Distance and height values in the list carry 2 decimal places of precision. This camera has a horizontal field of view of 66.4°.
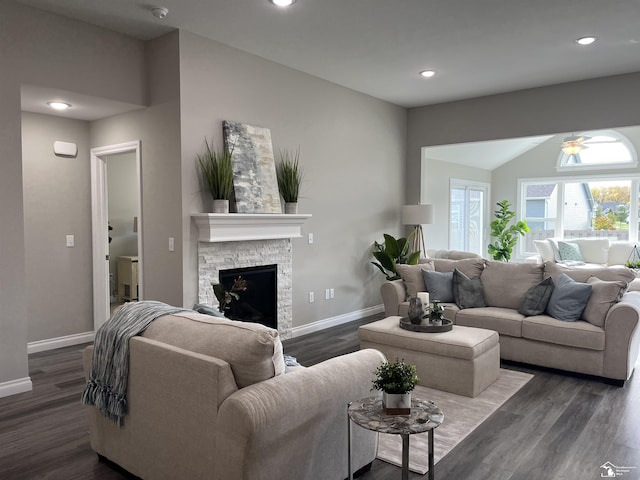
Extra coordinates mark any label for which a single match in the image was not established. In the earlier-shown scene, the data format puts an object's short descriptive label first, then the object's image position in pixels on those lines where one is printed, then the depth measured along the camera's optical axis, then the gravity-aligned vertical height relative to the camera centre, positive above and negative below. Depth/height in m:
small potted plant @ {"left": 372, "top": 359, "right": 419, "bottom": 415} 2.10 -0.74
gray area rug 2.80 -1.36
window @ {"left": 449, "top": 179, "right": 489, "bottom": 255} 9.91 +0.01
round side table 1.97 -0.85
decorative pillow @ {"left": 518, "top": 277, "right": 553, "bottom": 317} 4.47 -0.76
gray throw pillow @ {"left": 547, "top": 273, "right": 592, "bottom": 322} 4.22 -0.73
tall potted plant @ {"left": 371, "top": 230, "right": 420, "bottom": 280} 6.43 -0.51
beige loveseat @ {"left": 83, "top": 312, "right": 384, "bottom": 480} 1.92 -0.81
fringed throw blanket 2.42 -0.73
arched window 9.52 +1.27
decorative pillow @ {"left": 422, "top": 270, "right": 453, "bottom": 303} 5.07 -0.72
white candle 4.07 -0.68
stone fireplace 4.44 -0.31
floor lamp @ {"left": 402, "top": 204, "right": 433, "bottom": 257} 6.84 -0.01
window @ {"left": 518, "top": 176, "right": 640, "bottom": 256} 9.62 +0.18
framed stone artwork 4.65 +0.47
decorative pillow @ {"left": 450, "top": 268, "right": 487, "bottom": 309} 4.89 -0.76
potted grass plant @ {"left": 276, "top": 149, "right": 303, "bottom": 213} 5.19 +0.36
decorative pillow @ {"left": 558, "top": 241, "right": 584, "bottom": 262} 9.01 -0.66
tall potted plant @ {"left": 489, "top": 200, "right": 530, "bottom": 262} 10.22 -0.32
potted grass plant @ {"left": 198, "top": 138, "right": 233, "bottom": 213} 4.43 +0.37
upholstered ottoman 3.68 -1.09
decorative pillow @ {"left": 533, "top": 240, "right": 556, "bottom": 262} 9.34 -0.65
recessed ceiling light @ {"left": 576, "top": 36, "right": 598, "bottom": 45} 4.48 +1.63
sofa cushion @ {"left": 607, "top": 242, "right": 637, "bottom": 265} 8.58 -0.63
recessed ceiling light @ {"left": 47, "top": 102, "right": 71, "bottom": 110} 4.49 +1.03
